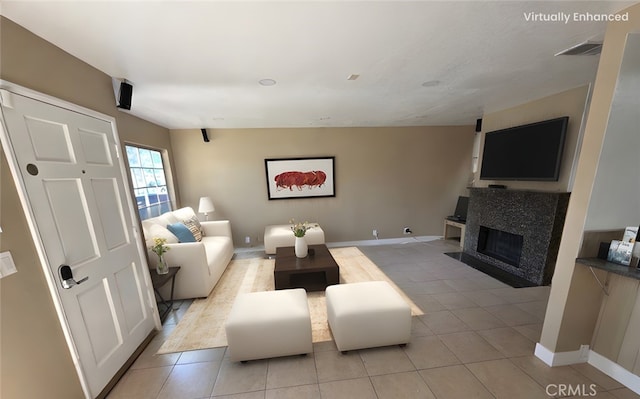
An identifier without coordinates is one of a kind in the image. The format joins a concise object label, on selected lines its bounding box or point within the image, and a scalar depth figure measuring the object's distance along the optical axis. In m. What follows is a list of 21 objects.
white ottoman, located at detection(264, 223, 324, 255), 3.84
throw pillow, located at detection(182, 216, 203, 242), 3.31
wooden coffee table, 2.70
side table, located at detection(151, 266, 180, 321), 2.23
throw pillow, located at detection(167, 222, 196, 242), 3.02
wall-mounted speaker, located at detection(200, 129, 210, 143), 3.95
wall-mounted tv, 2.59
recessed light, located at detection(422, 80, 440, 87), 2.16
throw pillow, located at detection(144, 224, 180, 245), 2.61
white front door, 1.18
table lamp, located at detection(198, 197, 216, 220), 3.90
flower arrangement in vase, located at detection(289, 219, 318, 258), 3.02
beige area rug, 1.99
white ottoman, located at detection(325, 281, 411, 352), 1.72
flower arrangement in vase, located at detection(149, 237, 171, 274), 2.36
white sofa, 2.57
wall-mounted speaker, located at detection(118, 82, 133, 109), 1.88
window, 3.08
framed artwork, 4.32
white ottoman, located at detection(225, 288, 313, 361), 1.64
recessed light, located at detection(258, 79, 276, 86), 2.00
